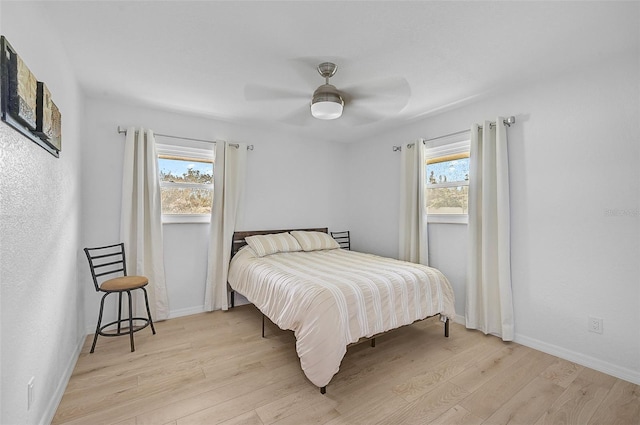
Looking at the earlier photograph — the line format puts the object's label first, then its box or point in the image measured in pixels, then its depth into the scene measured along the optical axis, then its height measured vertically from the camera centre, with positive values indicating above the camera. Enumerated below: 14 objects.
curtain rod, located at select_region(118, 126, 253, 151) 3.09 +0.96
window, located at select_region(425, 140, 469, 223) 3.26 +0.41
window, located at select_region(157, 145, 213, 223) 3.40 +0.42
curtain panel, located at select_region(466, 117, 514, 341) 2.72 -0.19
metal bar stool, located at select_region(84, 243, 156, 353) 2.54 -0.60
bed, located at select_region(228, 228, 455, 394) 1.98 -0.66
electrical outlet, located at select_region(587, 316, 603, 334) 2.26 -0.87
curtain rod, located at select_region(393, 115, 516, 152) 2.74 +0.94
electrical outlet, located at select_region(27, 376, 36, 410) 1.37 -0.86
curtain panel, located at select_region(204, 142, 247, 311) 3.55 -0.18
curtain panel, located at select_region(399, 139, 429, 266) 3.48 +0.13
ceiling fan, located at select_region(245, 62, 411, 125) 2.32 +1.21
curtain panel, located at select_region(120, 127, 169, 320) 3.05 -0.01
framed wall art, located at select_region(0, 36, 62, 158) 1.11 +0.54
